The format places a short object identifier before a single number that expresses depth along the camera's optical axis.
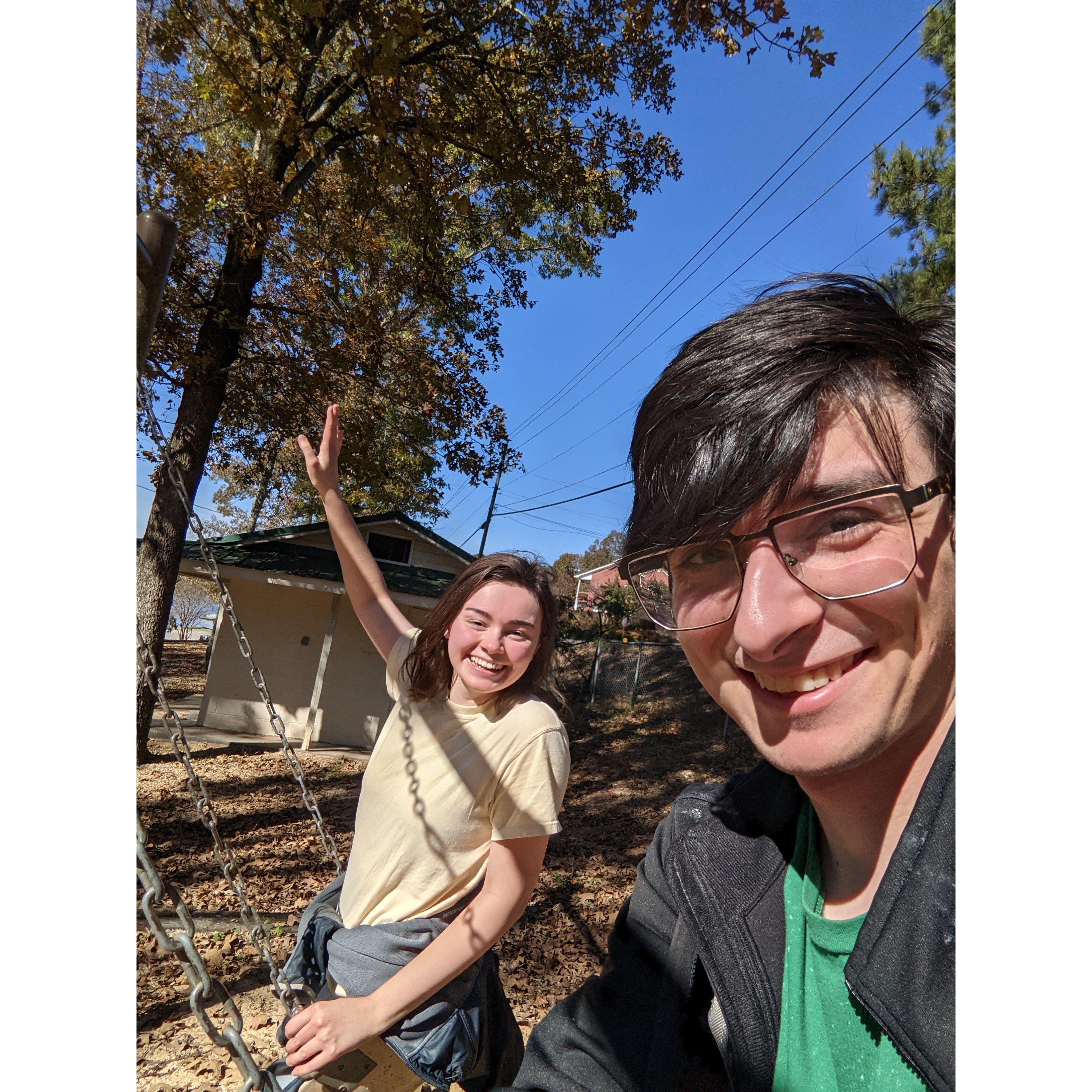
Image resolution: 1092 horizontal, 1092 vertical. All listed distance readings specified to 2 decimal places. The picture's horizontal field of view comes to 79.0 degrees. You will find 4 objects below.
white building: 10.53
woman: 1.44
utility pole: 15.30
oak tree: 4.23
